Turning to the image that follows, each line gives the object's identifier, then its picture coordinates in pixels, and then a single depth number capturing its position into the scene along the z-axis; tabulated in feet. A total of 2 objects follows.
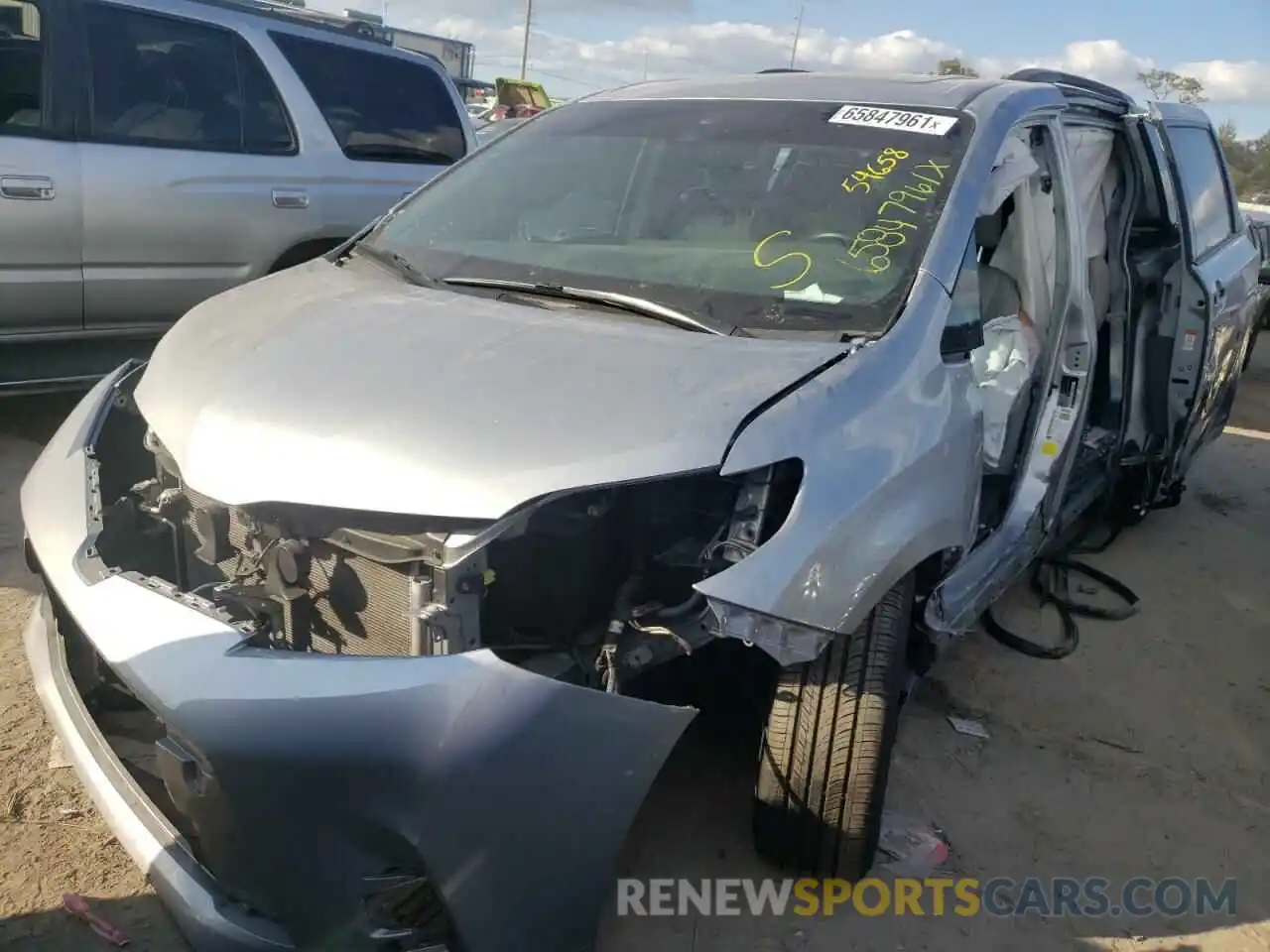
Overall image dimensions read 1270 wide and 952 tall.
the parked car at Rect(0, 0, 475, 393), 14.92
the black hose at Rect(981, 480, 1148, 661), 12.78
